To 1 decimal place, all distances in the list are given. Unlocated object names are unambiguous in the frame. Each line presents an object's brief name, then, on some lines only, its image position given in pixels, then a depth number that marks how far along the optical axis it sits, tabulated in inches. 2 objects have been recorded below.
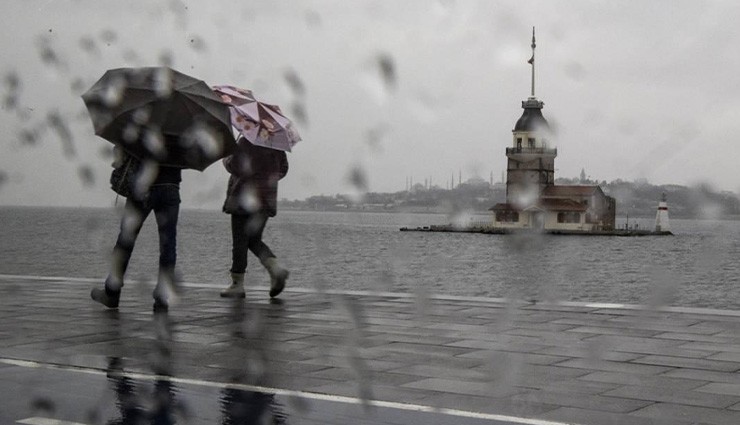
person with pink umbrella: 448.1
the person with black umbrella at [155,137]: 388.2
